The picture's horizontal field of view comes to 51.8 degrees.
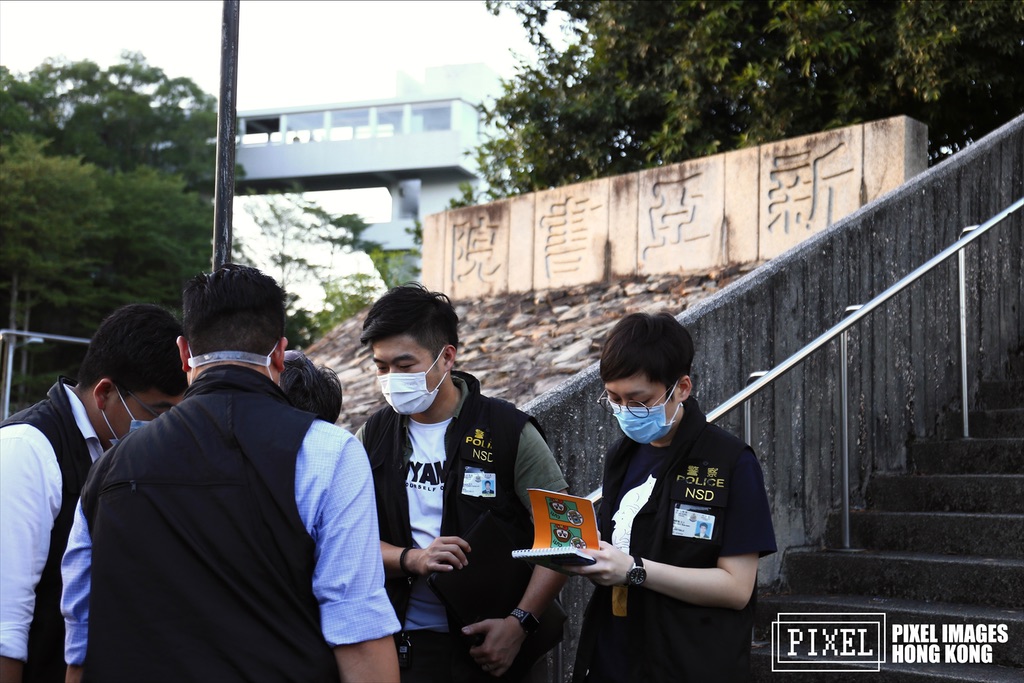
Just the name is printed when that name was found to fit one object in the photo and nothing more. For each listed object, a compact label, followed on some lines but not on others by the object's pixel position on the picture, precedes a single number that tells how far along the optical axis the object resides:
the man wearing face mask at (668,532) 2.61
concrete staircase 4.25
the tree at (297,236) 40.31
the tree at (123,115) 43.59
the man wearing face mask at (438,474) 2.99
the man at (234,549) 2.00
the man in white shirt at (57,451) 2.30
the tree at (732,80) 10.16
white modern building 55.28
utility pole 5.76
